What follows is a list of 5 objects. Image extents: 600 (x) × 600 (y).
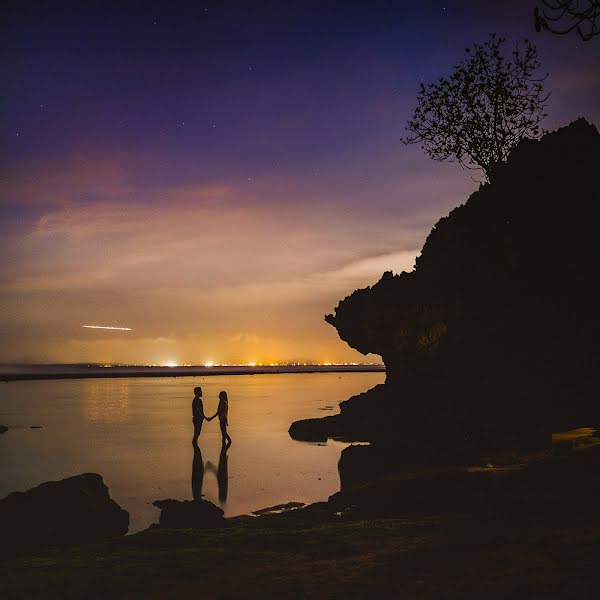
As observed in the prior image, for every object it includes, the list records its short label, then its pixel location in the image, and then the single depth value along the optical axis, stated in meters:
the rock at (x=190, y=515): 14.12
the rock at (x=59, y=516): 12.87
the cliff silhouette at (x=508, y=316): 24.16
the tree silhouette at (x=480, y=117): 25.31
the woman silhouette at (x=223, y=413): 28.09
